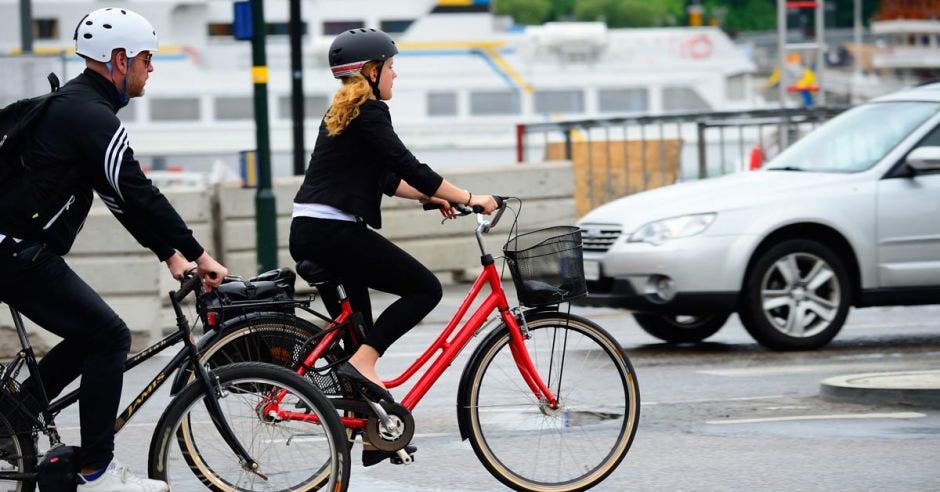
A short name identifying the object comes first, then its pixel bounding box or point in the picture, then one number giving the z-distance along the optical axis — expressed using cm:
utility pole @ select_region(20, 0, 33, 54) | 2161
